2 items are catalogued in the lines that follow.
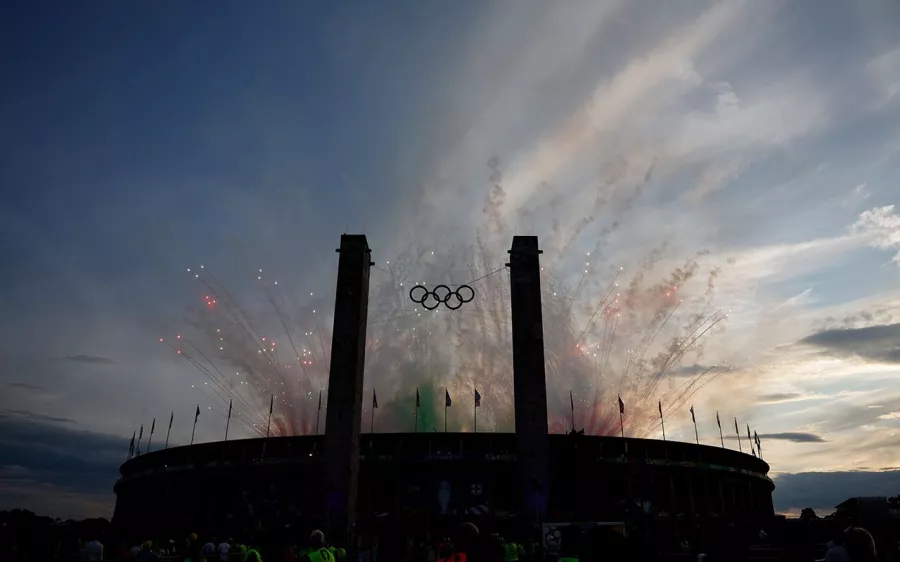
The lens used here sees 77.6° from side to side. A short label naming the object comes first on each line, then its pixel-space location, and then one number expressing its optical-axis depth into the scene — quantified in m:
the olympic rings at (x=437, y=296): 48.25
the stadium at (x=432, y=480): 50.59
